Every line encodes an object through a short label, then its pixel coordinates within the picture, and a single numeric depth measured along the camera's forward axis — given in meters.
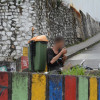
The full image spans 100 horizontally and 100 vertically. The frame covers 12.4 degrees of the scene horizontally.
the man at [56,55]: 8.22
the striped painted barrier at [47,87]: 5.73
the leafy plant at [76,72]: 6.42
